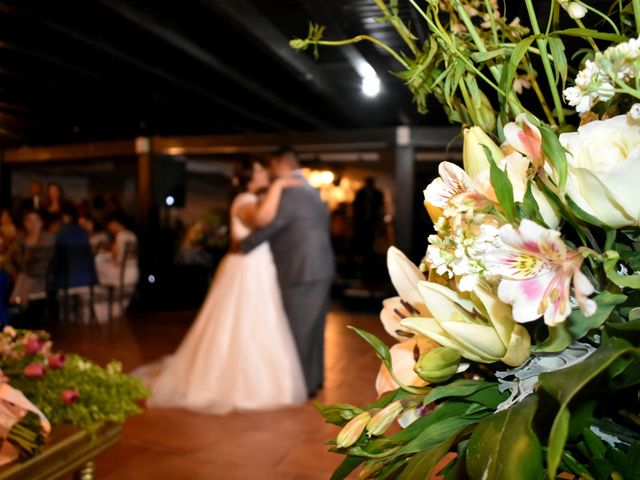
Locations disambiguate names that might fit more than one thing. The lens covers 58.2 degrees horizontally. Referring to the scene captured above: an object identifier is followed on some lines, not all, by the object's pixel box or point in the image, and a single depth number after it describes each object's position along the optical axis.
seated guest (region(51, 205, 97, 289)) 6.49
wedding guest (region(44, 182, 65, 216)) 7.41
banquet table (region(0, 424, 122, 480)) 1.17
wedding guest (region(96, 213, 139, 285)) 7.19
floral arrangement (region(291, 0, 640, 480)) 0.44
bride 3.80
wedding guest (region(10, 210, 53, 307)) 5.88
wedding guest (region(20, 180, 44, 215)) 7.89
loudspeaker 8.80
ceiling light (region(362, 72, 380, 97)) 5.50
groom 4.04
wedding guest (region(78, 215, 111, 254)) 7.28
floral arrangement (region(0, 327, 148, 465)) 1.46
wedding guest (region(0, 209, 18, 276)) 4.01
